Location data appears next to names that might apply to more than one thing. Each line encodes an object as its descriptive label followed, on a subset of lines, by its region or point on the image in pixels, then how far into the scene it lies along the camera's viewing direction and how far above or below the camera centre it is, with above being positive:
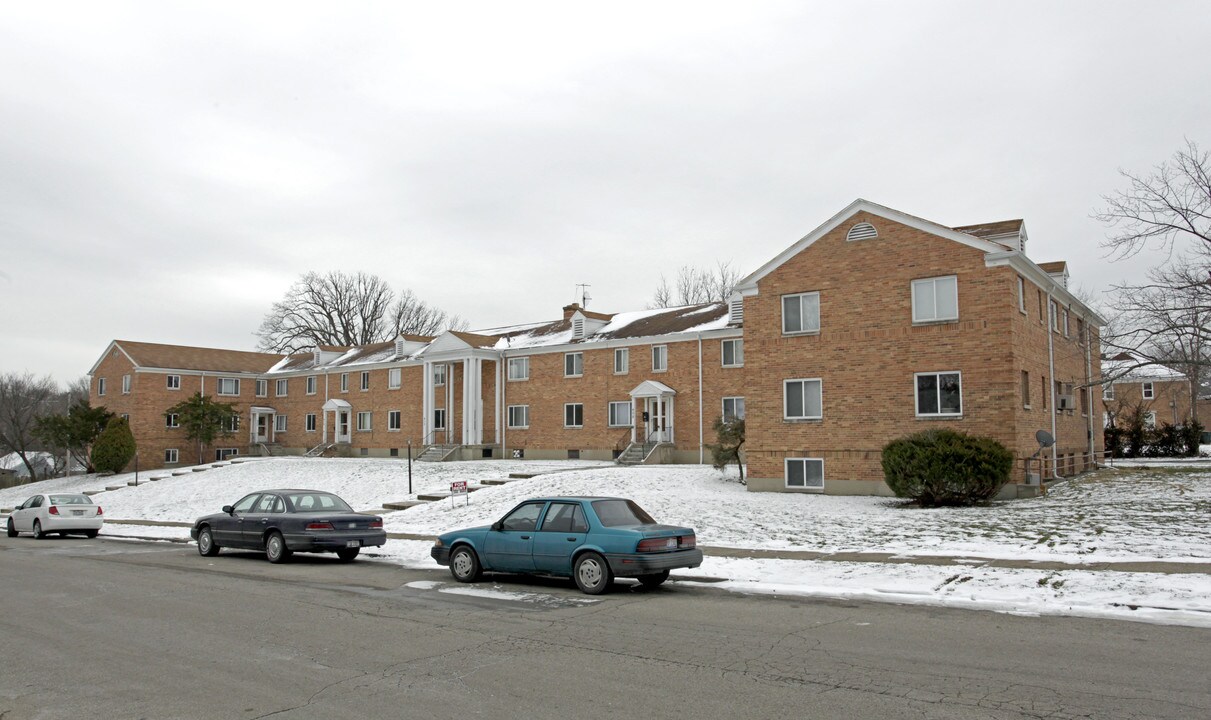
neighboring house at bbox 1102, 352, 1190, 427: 67.25 +1.59
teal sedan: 12.70 -1.77
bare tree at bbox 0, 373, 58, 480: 65.81 +1.95
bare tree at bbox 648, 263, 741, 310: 67.81 +9.55
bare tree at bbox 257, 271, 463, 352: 78.44 +9.08
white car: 25.97 -2.45
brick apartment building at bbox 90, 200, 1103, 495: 24.75 +1.84
